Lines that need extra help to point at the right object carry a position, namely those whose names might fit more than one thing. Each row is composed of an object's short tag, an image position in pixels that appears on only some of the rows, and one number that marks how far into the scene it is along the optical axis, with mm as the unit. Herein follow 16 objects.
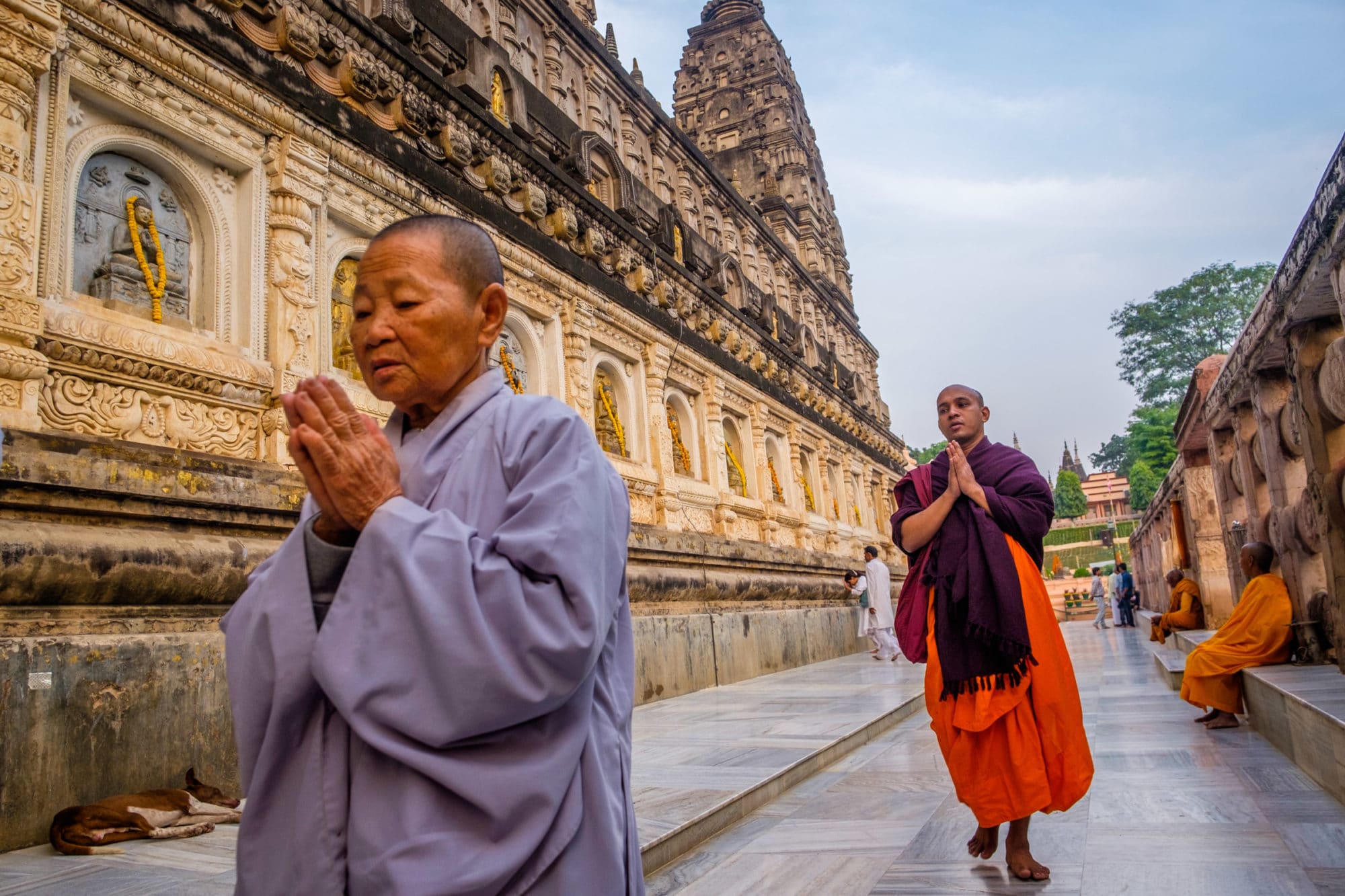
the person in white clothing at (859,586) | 12545
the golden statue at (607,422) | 9648
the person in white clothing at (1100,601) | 19875
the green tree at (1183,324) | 39062
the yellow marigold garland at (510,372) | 7809
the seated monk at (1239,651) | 5426
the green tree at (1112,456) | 66875
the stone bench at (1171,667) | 7219
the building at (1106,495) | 68750
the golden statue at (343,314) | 5859
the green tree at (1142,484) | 43281
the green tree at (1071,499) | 70375
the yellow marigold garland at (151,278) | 4727
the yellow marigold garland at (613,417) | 9773
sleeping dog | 2918
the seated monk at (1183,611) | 9859
